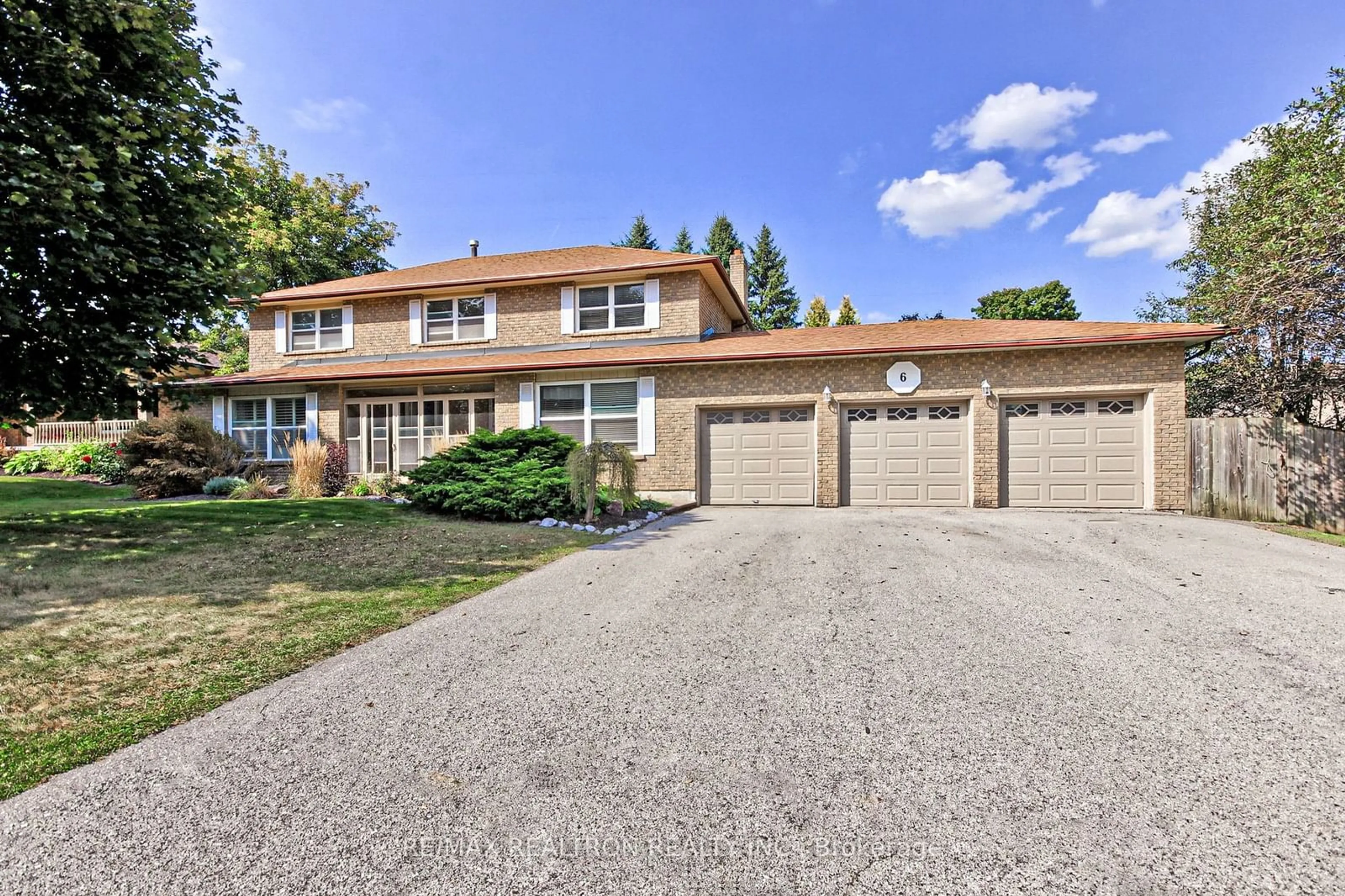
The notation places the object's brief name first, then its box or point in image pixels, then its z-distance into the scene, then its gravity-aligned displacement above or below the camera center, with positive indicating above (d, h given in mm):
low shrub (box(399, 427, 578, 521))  9016 -405
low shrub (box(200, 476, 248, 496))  11844 -689
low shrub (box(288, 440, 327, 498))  12062 -374
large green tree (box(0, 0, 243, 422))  5707 +2716
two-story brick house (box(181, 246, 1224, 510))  10742 +1451
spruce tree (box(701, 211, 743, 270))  40000 +15393
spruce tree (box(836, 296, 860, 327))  36062 +8927
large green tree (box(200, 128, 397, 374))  22219 +9584
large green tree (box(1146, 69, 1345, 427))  8883 +2950
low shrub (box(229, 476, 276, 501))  11625 -776
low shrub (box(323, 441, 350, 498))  12898 -423
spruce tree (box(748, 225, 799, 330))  41000 +12195
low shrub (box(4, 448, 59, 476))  15852 -267
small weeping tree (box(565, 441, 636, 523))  8859 -281
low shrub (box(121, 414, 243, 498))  11695 -66
